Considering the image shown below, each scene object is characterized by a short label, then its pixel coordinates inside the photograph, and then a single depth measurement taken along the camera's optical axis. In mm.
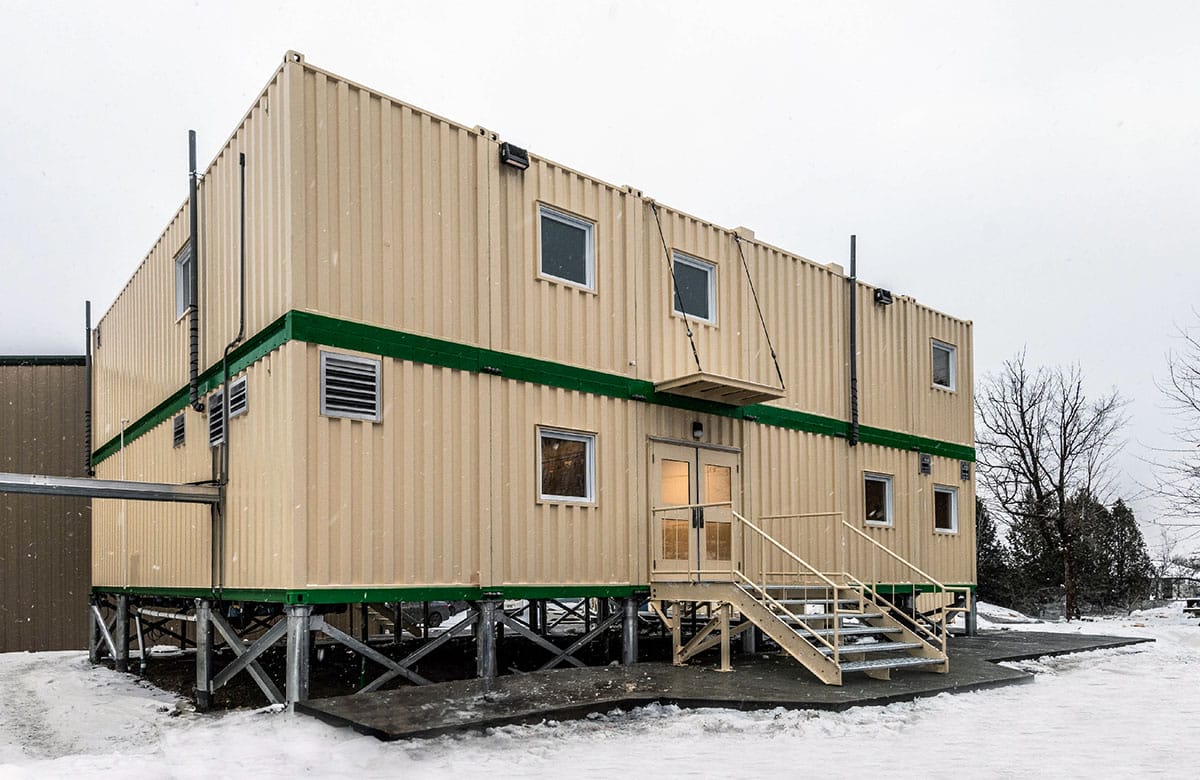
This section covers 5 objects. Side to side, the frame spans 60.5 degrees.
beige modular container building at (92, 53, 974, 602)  10023
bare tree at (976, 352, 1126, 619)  31516
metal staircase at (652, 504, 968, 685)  10688
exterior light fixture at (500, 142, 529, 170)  11742
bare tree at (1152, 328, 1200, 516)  27516
